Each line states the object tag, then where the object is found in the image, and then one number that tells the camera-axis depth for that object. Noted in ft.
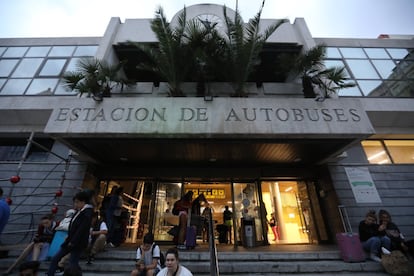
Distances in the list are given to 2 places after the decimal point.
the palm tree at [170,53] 22.71
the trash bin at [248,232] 23.34
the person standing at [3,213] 12.32
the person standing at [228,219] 28.89
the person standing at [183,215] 20.06
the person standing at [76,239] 10.94
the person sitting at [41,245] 14.92
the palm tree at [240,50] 22.44
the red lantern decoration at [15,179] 18.93
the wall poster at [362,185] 24.82
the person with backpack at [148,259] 11.96
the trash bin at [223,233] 28.48
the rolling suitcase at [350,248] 16.36
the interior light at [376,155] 27.93
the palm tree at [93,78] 21.47
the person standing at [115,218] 20.85
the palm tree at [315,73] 24.30
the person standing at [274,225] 31.11
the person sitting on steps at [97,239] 15.75
